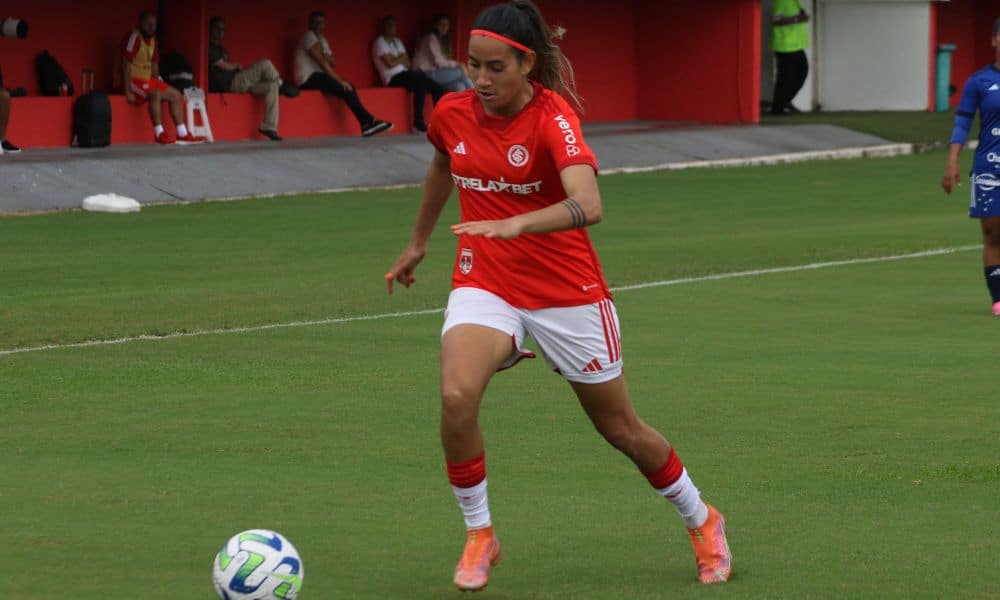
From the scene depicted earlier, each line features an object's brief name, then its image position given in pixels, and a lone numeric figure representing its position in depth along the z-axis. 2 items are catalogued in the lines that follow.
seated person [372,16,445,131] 31.43
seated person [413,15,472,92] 31.86
